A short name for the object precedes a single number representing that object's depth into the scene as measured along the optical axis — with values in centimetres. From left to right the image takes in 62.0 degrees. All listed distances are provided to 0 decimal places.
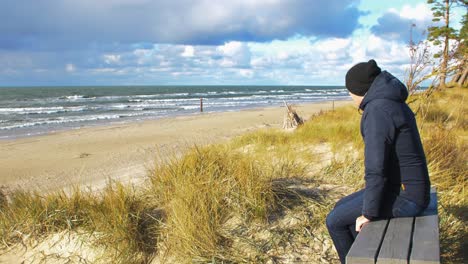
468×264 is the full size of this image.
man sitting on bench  236
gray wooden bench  213
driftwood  1115
